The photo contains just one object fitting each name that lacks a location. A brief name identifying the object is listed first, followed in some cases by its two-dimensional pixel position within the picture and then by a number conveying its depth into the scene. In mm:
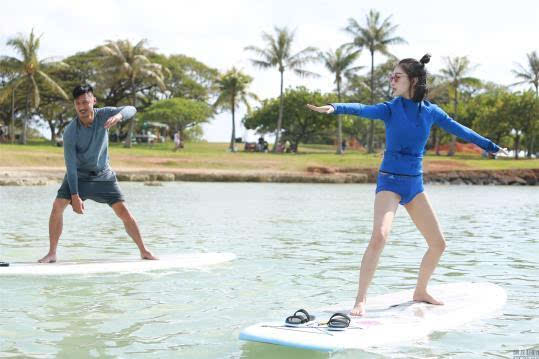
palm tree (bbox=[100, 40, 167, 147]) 63219
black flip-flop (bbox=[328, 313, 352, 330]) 5289
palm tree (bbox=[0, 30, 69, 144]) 61406
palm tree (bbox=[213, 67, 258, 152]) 67938
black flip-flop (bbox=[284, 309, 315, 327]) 5348
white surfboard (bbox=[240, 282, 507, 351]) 5035
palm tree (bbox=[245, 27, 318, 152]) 65688
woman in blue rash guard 5805
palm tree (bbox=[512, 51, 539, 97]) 72688
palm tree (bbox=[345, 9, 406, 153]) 66625
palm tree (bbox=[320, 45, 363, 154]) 67375
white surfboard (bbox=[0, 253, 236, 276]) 8102
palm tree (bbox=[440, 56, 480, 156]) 71312
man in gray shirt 8008
